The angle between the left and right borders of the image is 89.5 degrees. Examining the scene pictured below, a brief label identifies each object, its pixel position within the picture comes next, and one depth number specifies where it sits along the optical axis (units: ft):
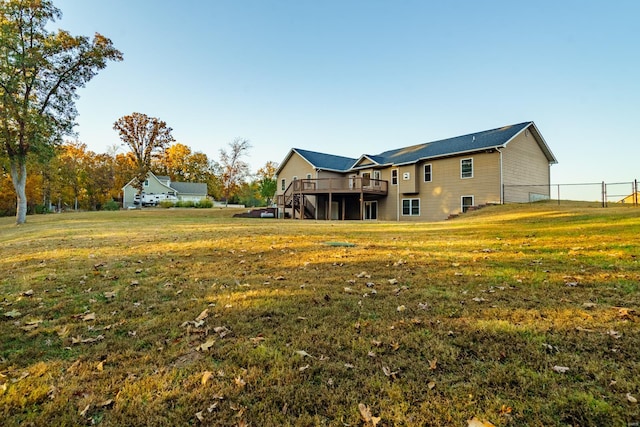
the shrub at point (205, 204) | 136.05
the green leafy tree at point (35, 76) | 61.16
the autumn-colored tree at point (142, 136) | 136.15
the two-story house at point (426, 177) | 69.96
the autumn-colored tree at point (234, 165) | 175.52
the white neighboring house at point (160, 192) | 176.02
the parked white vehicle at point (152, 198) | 171.42
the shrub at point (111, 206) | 143.74
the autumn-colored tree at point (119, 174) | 178.81
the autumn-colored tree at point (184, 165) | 210.18
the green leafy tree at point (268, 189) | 140.77
